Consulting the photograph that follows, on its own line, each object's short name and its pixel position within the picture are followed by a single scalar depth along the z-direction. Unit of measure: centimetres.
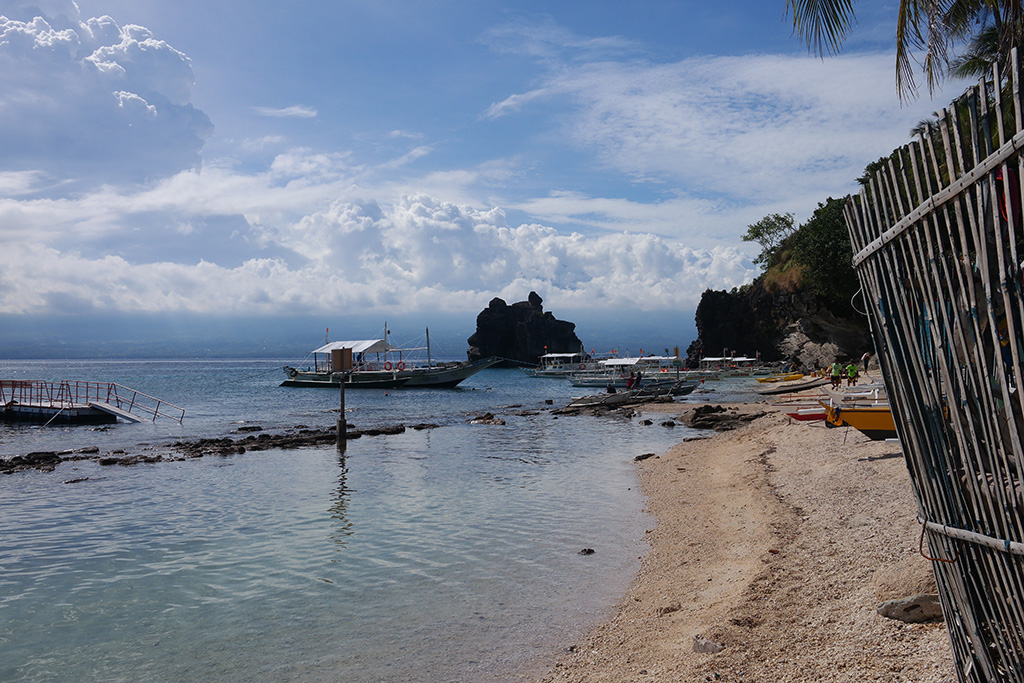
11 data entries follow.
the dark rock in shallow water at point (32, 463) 2384
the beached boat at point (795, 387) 4915
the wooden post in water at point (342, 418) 2817
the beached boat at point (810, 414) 2214
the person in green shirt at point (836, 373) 3450
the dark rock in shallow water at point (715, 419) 3170
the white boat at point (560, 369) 8600
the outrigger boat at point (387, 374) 6912
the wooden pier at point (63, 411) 3944
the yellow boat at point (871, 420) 1553
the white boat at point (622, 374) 5676
